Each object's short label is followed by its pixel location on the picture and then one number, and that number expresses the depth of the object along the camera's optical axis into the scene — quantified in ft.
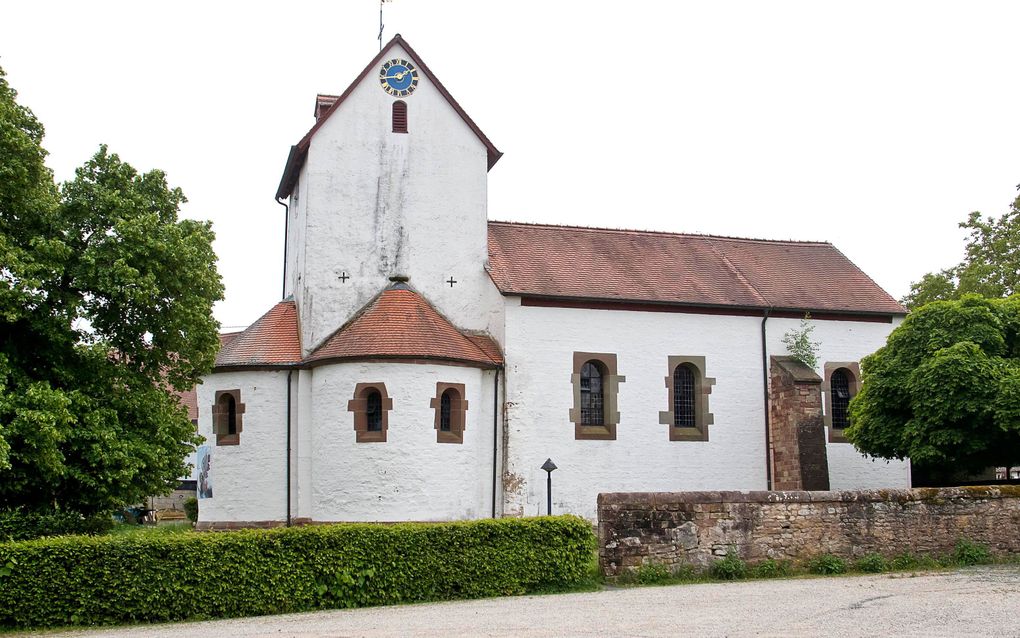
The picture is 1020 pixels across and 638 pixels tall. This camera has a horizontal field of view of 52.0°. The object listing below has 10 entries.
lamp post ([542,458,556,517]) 87.94
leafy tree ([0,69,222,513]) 63.26
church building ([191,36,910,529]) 86.99
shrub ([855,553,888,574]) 68.33
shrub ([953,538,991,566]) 70.64
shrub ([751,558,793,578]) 66.49
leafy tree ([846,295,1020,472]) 82.79
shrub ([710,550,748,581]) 65.51
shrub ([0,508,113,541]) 63.82
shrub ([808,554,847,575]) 67.56
